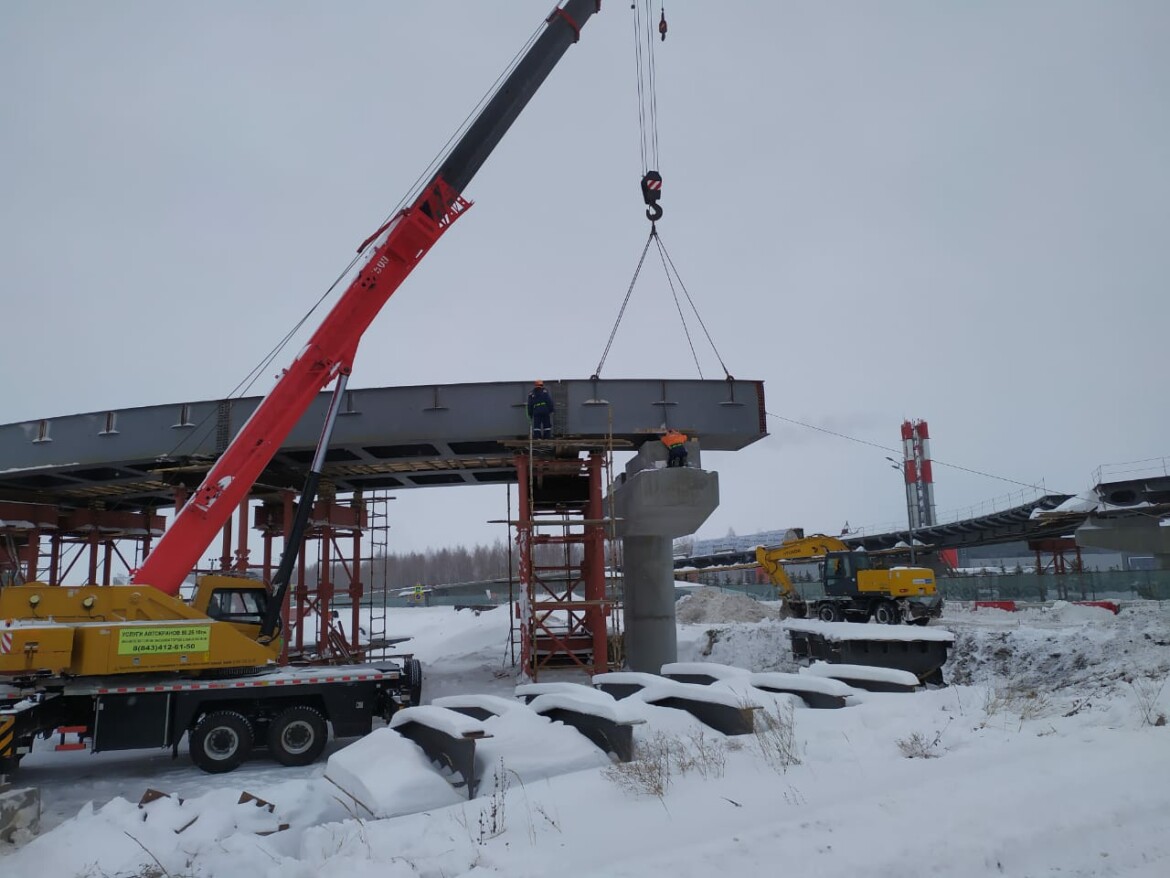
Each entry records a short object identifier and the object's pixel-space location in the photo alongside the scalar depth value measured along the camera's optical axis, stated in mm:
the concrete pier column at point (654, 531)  15023
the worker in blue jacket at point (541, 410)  16281
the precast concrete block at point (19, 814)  6145
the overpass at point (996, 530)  37197
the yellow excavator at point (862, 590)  26141
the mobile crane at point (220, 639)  10727
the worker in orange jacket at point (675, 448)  15359
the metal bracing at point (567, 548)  16703
